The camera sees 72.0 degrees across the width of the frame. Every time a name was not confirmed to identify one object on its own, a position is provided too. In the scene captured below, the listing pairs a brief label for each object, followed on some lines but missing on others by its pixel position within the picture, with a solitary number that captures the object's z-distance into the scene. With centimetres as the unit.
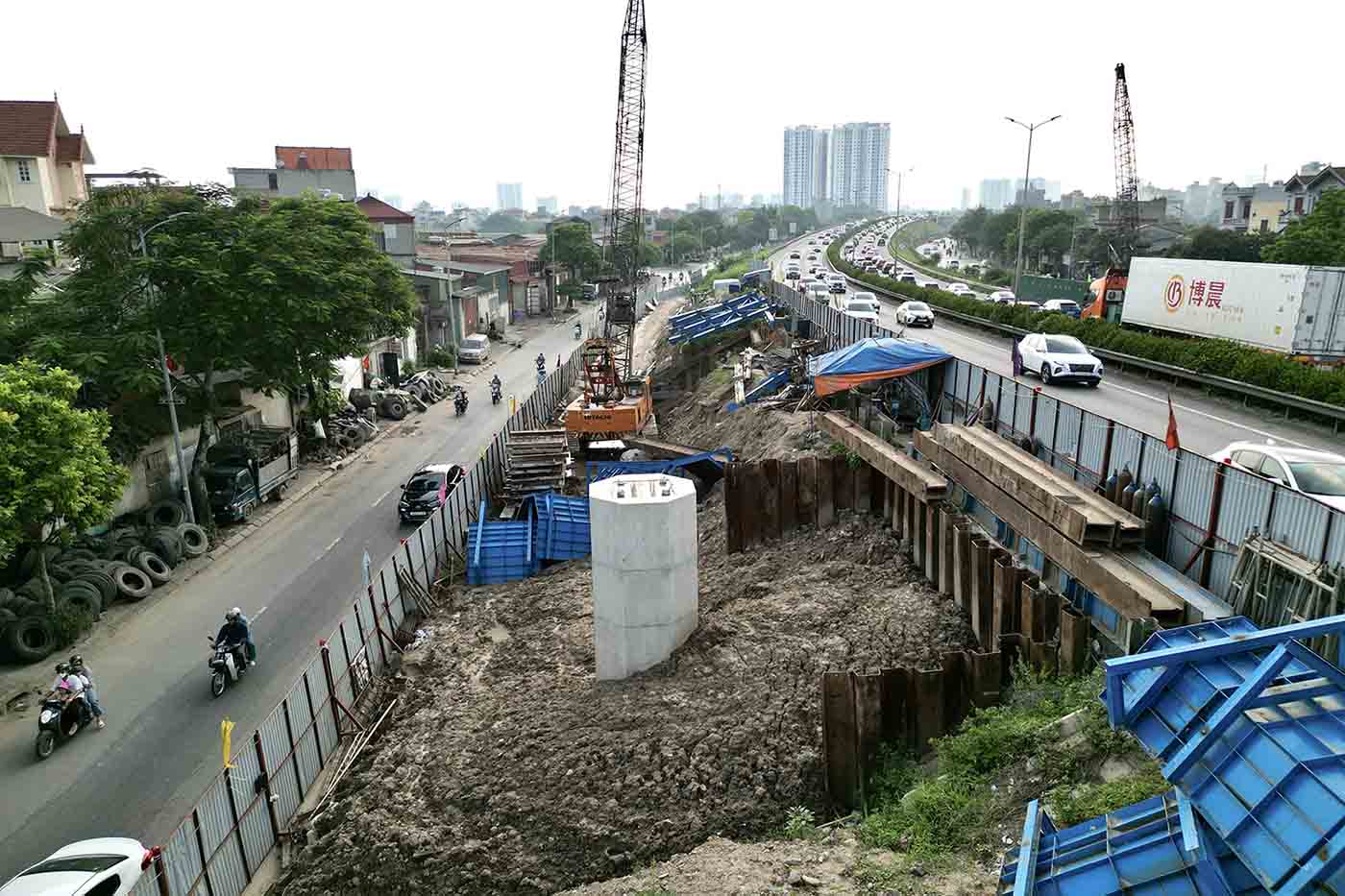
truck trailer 2778
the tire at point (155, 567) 2291
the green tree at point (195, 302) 2459
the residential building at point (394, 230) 7219
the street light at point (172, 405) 2448
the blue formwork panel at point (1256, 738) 596
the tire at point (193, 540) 2483
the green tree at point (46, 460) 1717
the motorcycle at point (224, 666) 1783
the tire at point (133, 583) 2206
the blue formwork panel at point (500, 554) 2342
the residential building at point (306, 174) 8131
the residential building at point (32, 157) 6031
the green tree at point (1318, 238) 4956
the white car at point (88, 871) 1108
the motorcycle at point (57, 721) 1573
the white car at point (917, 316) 4503
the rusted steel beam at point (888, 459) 1619
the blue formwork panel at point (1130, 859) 669
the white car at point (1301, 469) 1219
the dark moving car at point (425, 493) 2778
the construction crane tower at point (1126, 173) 8012
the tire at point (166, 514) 2569
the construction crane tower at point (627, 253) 3812
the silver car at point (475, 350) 6044
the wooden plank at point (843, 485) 1978
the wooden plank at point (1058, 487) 1229
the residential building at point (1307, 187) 7544
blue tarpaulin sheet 2141
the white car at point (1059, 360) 2694
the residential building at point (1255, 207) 9375
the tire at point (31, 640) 1886
